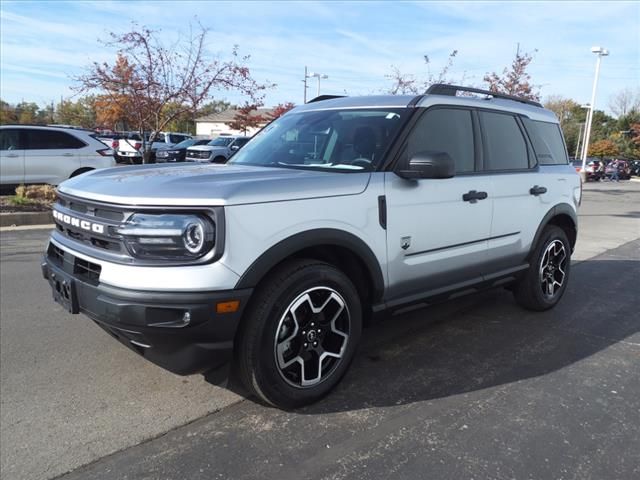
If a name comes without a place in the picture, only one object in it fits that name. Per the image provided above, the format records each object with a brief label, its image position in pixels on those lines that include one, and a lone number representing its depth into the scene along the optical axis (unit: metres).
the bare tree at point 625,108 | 67.69
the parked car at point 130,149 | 20.28
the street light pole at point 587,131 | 27.95
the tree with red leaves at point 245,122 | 44.62
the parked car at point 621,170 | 37.12
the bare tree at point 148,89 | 12.41
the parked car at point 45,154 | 11.64
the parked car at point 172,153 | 22.58
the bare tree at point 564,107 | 67.44
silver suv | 2.51
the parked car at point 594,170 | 32.38
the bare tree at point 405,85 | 20.38
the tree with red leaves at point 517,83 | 22.22
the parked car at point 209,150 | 21.36
